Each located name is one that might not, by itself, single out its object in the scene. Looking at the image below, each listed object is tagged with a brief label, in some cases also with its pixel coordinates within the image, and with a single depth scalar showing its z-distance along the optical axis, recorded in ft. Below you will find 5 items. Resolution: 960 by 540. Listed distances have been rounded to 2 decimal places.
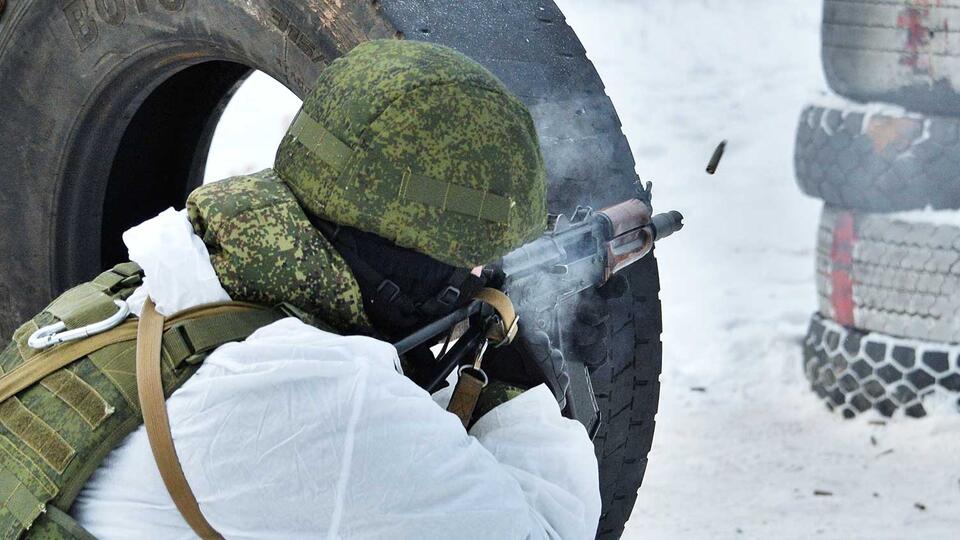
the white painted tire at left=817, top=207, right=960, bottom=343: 23.18
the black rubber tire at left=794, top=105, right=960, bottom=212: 23.16
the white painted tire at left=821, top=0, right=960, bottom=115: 22.66
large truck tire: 13.99
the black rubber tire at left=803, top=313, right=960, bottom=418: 23.63
